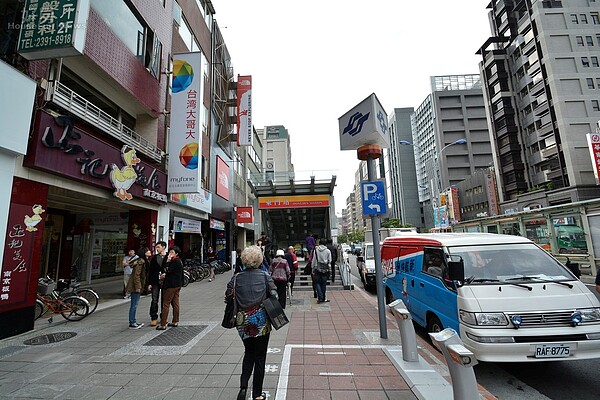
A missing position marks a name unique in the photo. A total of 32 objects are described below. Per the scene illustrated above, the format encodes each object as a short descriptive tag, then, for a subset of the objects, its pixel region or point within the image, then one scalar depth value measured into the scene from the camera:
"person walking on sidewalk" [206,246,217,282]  15.14
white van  3.45
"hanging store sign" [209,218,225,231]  17.37
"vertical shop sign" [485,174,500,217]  39.38
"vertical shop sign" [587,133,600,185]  23.39
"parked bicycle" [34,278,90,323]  6.77
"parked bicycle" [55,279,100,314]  7.57
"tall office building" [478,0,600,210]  29.66
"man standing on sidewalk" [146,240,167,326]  6.51
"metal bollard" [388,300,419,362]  4.13
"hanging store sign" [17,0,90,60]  6.00
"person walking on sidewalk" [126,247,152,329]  6.48
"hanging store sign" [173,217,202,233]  12.97
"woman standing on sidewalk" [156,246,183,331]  6.17
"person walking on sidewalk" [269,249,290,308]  7.31
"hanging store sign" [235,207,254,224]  22.11
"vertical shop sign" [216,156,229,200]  18.86
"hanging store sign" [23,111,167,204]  6.31
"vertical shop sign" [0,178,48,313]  5.68
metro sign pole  5.36
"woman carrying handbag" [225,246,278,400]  3.11
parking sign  5.49
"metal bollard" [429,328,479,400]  2.51
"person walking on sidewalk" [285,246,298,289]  9.74
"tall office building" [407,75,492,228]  58.72
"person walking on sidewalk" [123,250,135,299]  9.66
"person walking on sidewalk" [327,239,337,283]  12.03
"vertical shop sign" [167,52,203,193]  11.55
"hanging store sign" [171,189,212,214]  12.57
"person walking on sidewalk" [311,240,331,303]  8.64
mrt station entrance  17.38
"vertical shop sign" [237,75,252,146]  20.87
